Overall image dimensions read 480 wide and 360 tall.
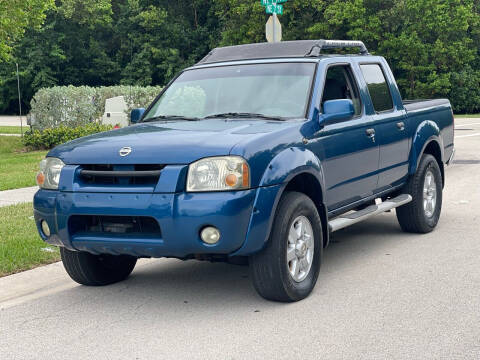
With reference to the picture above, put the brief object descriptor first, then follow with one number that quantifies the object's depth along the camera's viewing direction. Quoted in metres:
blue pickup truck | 5.06
